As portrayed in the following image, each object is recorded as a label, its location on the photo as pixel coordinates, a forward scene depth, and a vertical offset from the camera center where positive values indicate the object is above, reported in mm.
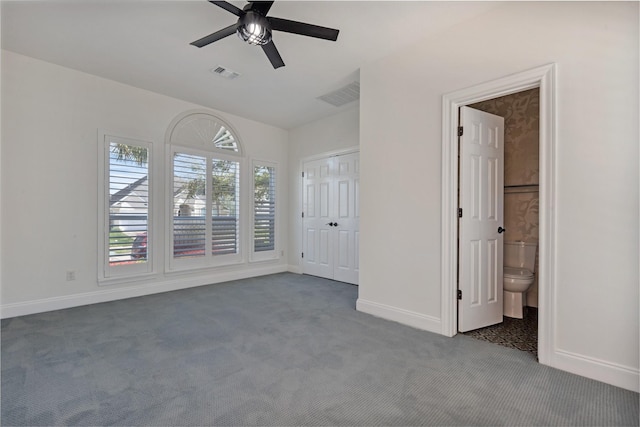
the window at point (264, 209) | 5227 +62
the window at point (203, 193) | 4293 +294
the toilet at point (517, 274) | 2982 -602
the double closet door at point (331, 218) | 4680 -80
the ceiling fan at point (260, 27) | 2033 +1308
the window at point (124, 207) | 3674 +64
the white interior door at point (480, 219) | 2652 -48
